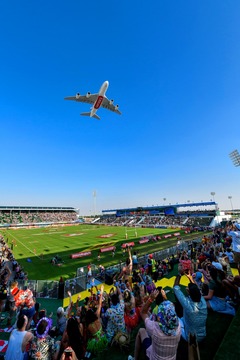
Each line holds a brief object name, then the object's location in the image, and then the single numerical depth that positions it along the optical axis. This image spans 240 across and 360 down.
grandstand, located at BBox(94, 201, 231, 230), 66.14
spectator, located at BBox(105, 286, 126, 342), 4.66
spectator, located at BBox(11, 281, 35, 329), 6.89
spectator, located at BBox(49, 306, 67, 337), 6.15
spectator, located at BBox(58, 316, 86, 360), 3.98
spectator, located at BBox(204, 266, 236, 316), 5.46
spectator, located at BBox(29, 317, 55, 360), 3.96
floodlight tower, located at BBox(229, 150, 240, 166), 32.19
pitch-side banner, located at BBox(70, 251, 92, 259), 24.57
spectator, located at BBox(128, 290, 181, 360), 3.02
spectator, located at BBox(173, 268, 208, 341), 3.98
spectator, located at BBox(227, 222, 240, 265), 7.46
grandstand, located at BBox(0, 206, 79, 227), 89.32
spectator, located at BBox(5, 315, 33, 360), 4.00
